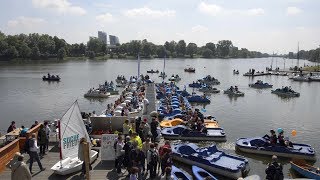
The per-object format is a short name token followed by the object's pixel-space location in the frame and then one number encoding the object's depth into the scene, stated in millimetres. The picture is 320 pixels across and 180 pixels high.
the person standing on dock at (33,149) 10825
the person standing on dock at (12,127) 15737
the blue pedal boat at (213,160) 14205
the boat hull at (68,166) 10922
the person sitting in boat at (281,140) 17232
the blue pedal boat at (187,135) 18990
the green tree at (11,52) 104179
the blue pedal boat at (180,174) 11872
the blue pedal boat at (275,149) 16954
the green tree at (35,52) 111951
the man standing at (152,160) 11019
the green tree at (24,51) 107884
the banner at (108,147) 11967
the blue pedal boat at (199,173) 12502
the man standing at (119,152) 11170
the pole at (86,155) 10324
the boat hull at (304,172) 13550
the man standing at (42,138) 12624
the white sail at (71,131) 10787
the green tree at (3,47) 104222
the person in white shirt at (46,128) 13265
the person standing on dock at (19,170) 8191
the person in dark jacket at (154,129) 15130
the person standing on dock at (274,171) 10410
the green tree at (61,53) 122016
